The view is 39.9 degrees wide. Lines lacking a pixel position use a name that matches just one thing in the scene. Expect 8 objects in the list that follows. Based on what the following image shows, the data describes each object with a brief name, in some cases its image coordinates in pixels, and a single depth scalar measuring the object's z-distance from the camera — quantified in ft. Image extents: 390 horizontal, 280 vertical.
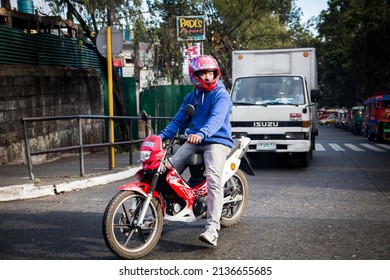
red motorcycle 15.02
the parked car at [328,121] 231.91
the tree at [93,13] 47.75
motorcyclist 16.53
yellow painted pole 34.83
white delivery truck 38.63
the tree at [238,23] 114.42
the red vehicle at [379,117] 88.63
